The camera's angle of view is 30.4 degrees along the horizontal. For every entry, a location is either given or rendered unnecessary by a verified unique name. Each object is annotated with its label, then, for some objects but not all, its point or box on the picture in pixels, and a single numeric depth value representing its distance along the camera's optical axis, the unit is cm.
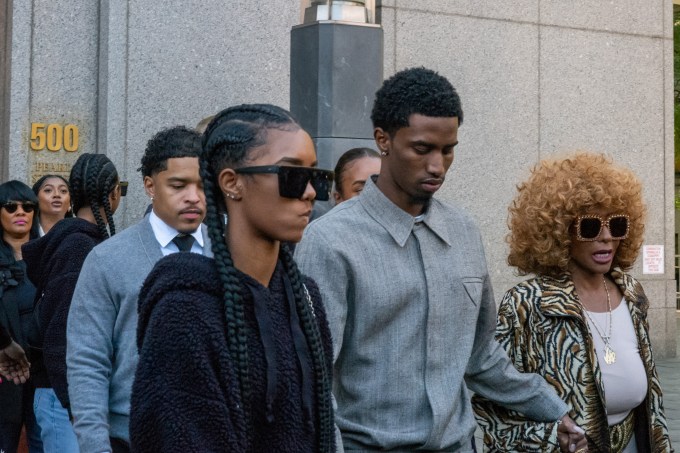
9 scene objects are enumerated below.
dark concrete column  676
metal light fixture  695
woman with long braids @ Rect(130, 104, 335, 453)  248
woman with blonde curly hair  439
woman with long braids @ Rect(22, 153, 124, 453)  557
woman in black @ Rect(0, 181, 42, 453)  689
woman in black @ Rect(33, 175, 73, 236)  874
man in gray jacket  363
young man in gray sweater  424
